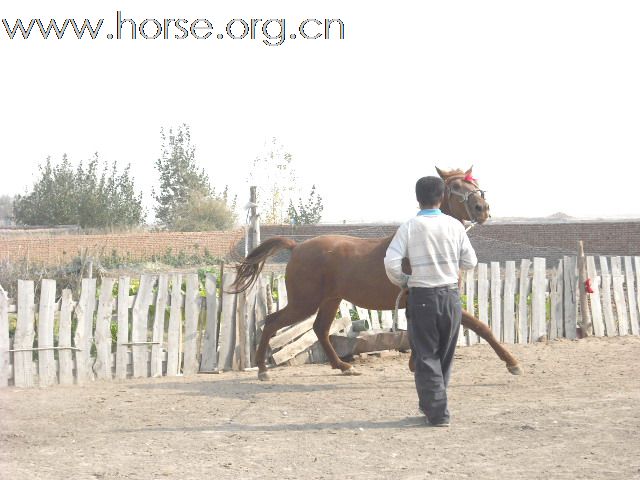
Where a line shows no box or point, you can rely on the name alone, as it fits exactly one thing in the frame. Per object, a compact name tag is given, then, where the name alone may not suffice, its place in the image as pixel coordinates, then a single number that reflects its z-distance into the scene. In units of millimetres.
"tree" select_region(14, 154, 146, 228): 46000
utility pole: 12617
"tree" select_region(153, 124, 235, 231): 46188
